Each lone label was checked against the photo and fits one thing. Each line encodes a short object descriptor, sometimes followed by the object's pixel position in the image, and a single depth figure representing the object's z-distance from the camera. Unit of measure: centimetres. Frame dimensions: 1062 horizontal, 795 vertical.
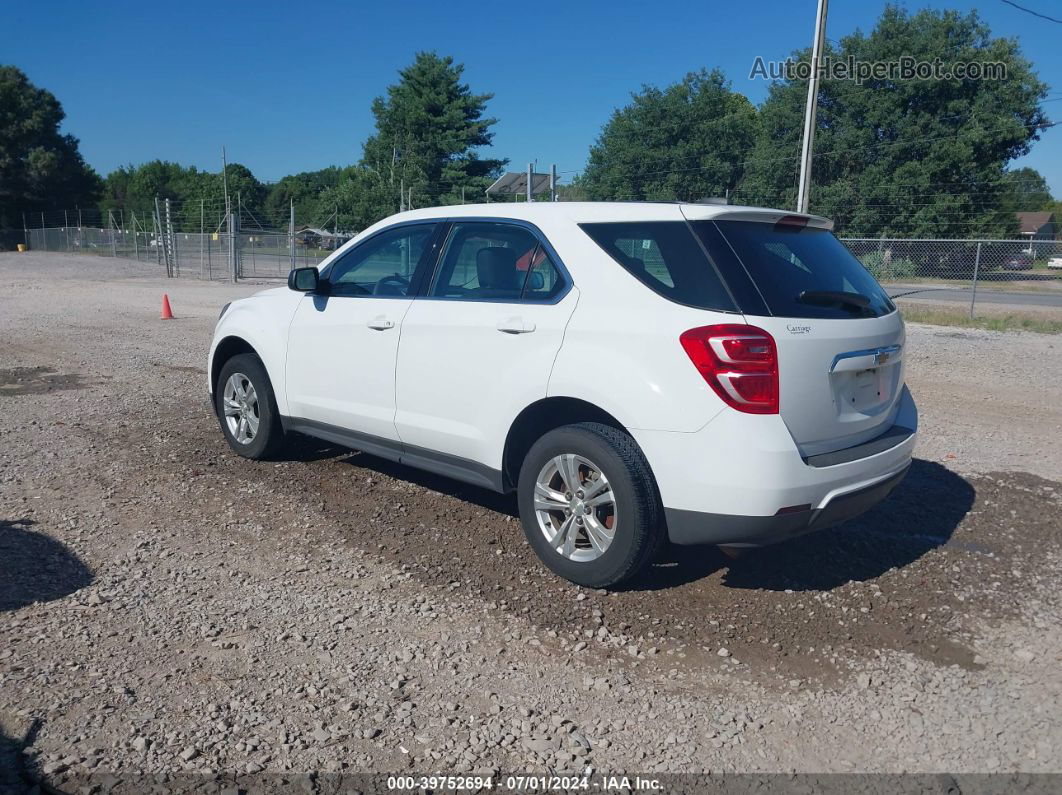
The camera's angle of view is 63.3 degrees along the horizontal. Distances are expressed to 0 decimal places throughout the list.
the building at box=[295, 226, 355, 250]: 3973
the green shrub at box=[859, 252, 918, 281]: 2923
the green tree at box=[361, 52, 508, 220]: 4516
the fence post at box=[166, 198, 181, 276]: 3189
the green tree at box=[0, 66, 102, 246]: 6294
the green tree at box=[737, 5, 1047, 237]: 3919
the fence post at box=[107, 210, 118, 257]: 4838
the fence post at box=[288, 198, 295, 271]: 2617
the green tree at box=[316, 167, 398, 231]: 4578
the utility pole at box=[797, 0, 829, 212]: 1806
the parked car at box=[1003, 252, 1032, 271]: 3049
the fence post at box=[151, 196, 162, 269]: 3279
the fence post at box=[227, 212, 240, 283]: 2823
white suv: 359
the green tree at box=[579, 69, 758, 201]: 4184
